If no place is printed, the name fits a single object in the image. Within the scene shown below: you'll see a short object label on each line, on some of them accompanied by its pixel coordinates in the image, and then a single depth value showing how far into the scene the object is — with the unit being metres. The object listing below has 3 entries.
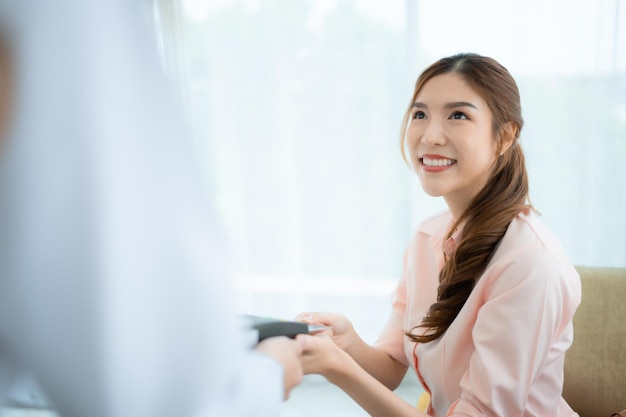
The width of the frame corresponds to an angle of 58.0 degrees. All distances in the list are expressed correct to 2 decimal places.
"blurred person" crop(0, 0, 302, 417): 0.51
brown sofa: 1.42
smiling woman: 1.11
